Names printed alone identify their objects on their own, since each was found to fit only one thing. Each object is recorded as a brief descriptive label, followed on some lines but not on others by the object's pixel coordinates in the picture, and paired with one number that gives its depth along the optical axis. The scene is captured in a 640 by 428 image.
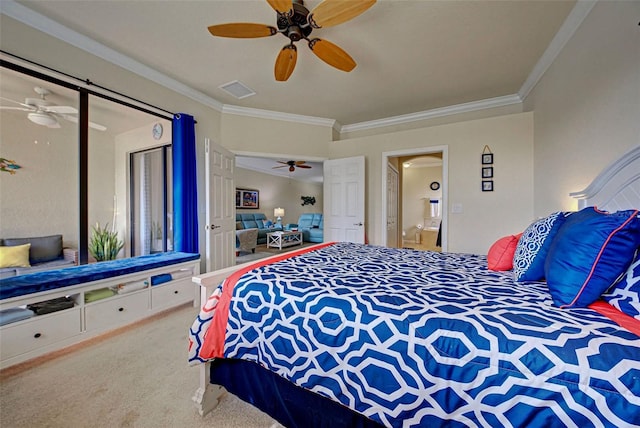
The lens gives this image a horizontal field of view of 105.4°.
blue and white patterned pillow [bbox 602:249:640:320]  0.82
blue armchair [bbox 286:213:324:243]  7.68
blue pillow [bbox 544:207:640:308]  0.87
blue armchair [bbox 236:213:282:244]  7.30
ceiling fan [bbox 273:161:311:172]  5.76
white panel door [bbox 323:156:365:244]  3.77
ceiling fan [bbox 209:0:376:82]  1.50
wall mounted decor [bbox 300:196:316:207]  10.62
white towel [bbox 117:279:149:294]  2.21
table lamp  8.71
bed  0.71
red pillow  1.49
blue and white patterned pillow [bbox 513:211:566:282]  1.20
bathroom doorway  6.82
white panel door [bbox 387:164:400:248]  4.04
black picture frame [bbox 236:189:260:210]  7.88
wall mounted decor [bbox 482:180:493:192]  3.12
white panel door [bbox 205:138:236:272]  2.89
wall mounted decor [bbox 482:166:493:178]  3.12
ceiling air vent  2.99
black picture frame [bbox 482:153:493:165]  3.11
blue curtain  2.96
